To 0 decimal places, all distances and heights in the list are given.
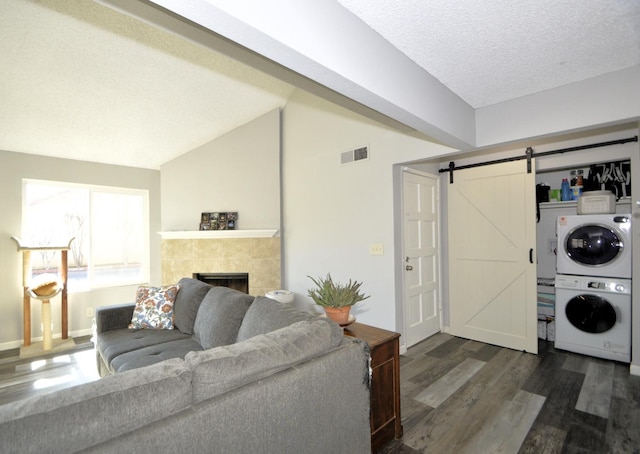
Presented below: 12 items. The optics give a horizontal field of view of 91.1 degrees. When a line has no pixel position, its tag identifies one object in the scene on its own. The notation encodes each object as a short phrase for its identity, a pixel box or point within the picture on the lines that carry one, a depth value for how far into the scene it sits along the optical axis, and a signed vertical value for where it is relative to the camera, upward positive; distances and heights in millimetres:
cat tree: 3650 -721
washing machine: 2934 -901
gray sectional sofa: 898 -608
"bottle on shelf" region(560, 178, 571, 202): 3576 +385
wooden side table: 1844 -955
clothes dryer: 2943 -209
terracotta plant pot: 2029 -558
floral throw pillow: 2906 -742
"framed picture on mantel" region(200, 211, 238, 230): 4531 +126
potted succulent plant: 2033 -478
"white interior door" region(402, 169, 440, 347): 3445 -335
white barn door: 3281 -338
